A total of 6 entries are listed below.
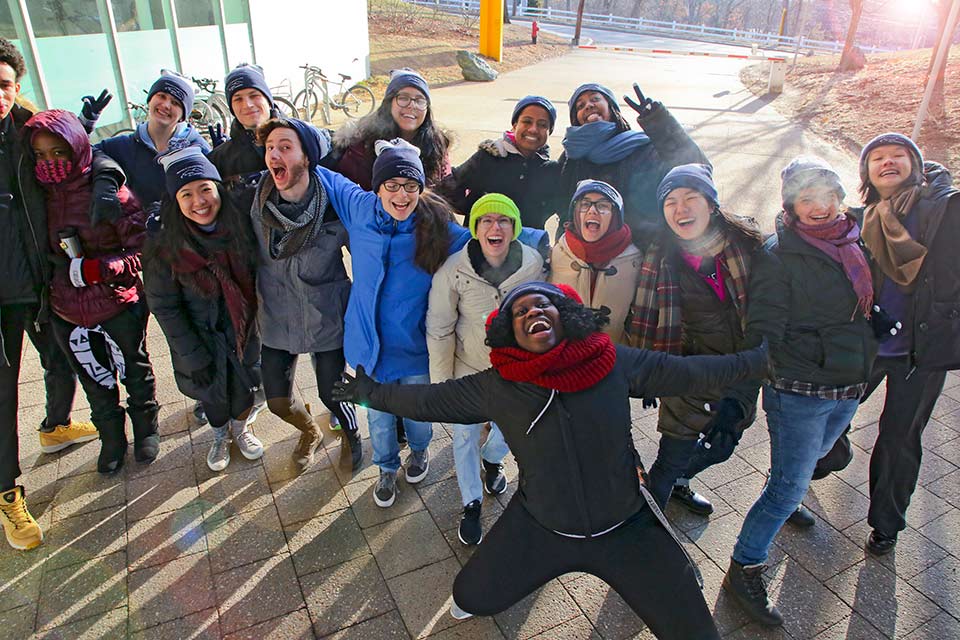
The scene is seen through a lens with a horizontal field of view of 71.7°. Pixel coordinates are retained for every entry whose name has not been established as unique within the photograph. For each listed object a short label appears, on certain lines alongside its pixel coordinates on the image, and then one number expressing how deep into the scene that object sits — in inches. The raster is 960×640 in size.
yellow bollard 952.3
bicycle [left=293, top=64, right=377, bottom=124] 546.0
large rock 802.8
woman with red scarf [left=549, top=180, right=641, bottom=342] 125.5
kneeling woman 102.0
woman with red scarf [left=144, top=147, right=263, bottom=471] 132.7
